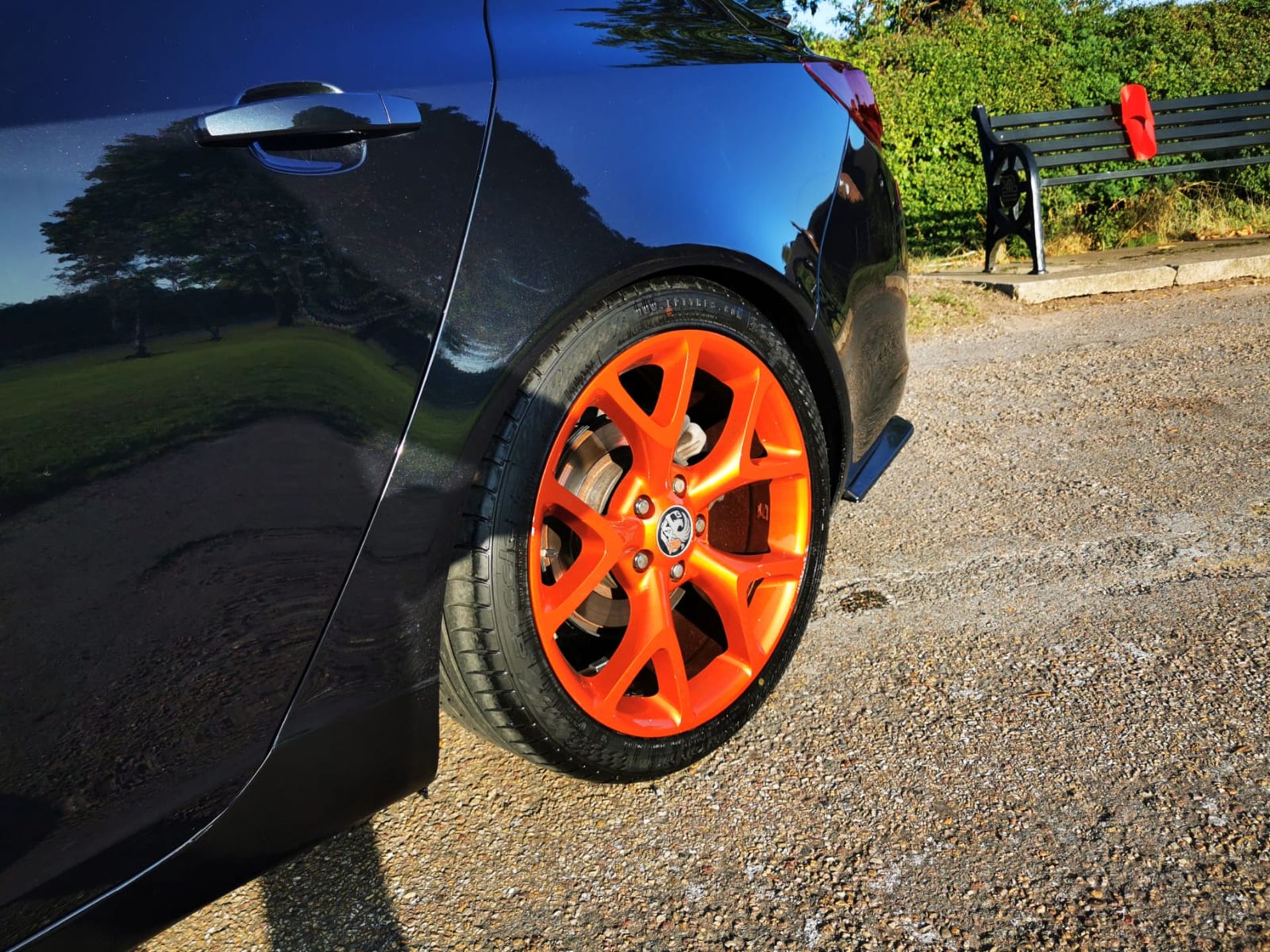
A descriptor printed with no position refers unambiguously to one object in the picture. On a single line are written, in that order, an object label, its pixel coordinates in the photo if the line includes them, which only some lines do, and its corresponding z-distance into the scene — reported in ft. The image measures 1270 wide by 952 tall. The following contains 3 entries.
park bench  21.89
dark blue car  3.68
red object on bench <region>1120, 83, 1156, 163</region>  22.75
